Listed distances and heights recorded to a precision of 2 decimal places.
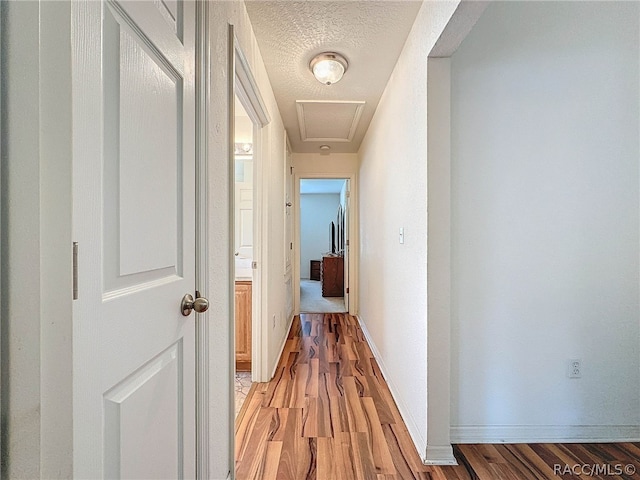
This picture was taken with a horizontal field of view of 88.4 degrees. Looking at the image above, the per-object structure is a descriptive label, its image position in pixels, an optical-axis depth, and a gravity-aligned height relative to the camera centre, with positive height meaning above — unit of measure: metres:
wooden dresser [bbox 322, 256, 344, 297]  6.19 -0.77
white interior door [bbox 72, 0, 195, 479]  0.57 +0.00
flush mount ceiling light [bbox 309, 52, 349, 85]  2.17 +1.15
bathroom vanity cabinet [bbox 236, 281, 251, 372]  2.59 -0.64
